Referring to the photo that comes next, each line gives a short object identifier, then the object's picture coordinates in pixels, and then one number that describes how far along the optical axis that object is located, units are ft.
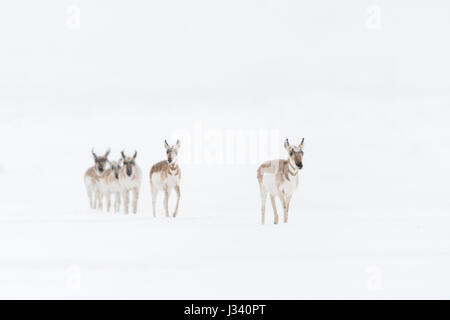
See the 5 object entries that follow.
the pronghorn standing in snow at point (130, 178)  74.84
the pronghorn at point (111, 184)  76.13
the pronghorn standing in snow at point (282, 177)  62.59
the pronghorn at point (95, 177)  78.43
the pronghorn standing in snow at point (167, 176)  69.26
